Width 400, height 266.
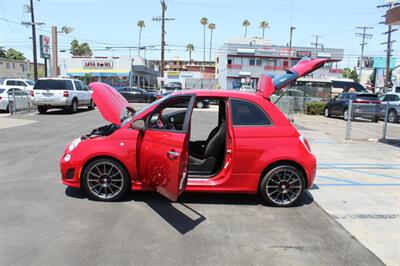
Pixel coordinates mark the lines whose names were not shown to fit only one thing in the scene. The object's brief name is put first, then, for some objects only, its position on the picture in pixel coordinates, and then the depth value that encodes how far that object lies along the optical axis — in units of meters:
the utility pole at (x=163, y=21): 43.62
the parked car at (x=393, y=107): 19.33
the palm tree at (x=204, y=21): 108.09
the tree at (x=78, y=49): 92.19
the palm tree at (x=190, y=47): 124.94
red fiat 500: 5.00
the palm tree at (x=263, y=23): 110.25
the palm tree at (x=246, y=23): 114.12
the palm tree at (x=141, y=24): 98.50
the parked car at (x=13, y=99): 17.55
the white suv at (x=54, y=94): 17.56
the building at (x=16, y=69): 62.18
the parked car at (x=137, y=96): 32.16
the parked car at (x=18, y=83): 25.89
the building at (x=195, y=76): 52.97
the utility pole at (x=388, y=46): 45.66
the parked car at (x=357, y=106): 18.48
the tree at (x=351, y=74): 107.11
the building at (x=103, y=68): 48.62
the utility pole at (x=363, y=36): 67.75
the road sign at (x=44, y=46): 30.67
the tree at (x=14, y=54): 95.70
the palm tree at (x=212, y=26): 109.00
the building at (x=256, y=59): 64.88
